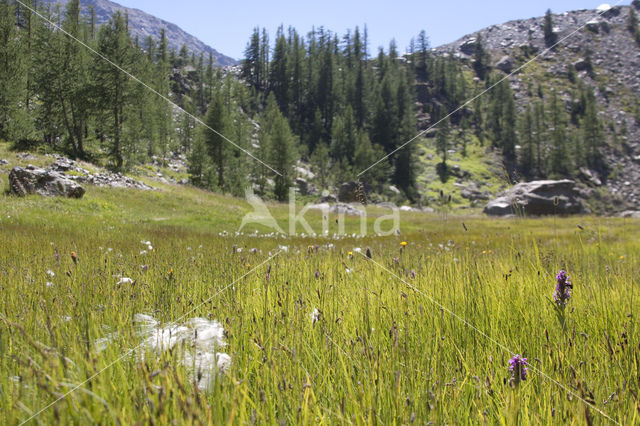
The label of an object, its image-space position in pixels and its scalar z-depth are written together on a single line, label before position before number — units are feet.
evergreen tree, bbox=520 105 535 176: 279.49
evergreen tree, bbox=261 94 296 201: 152.35
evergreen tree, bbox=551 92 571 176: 266.77
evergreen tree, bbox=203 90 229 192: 151.83
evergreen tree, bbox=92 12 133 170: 118.11
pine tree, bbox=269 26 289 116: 310.04
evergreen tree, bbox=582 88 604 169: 292.20
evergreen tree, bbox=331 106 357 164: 234.99
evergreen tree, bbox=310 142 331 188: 209.95
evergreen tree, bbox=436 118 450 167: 271.69
